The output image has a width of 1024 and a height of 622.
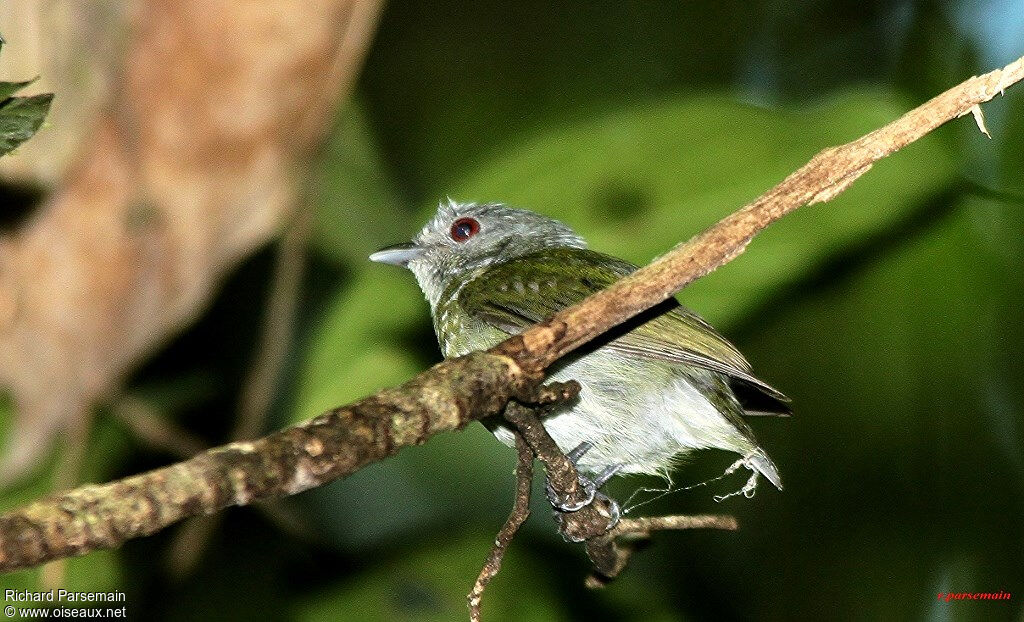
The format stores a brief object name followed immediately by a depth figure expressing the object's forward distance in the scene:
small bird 6.16
